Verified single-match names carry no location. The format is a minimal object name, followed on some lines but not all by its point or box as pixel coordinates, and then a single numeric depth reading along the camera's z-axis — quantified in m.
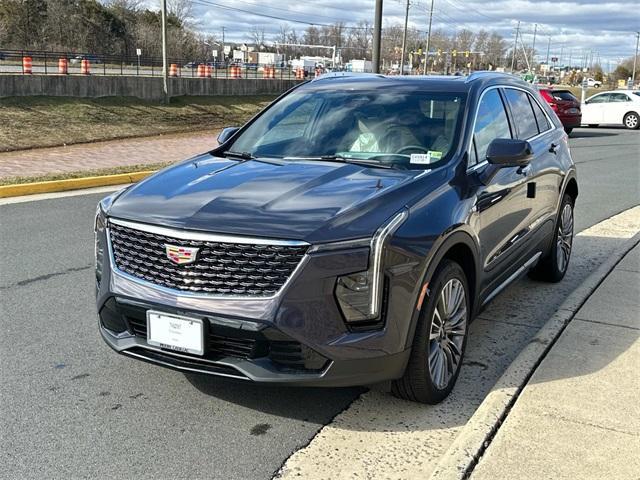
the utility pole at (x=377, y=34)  19.09
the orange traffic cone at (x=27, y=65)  26.14
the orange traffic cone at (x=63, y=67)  27.96
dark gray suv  3.03
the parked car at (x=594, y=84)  107.38
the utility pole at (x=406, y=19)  53.83
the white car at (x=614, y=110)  29.20
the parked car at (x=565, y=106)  24.44
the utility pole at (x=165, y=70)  30.03
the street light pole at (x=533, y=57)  113.06
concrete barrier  24.44
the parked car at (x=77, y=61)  35.29
